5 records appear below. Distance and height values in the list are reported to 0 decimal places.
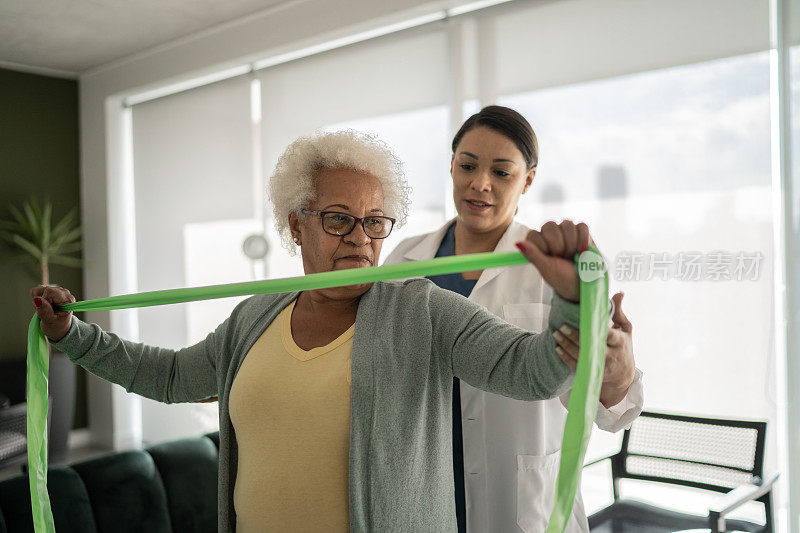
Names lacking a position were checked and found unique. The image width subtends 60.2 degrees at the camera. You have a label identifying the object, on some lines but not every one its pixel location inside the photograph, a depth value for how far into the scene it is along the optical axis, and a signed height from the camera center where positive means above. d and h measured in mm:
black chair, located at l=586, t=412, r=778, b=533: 2611 -843
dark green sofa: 1849 -645
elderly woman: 1174 -192
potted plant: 5098 +194
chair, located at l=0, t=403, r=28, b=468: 4125 -997
